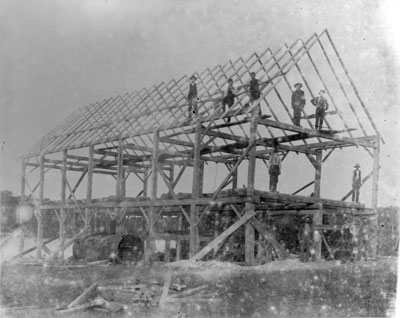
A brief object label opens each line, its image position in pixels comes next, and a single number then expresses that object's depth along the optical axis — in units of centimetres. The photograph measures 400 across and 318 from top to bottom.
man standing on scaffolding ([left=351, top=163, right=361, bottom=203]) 2383
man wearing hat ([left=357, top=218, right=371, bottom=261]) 2006
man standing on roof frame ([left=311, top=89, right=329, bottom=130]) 2072
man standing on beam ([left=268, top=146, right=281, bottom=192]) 2217
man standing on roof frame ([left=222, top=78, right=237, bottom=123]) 2058
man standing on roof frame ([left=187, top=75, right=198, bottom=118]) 2205
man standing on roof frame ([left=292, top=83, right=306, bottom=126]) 2042
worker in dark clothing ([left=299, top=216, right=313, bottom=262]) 1980
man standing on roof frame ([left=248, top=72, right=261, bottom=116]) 1933
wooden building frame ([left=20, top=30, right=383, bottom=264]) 1912
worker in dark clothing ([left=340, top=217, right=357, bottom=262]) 2117
